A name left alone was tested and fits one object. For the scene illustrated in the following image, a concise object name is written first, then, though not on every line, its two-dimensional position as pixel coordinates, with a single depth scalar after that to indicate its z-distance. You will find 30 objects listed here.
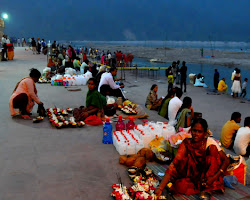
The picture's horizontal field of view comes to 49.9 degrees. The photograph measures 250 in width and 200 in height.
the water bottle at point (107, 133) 5.41
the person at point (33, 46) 30.40
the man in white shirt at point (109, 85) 8.70
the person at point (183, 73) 13.66
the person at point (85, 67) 14.65
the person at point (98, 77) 9.86
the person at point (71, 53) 18.52
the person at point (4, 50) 21.27
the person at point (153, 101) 9.11
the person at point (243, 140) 5.70
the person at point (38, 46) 30.48
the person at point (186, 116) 6.01
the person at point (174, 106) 6.91
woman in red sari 3.43
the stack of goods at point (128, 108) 7.71
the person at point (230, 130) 6.10
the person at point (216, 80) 15.24
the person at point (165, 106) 7.77
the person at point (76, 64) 16.52
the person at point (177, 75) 16.14
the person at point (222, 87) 14.80
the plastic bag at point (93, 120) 6.72
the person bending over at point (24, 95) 6.91
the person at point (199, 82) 16.41
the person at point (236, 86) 13.30
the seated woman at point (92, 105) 6.70
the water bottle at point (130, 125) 5.90
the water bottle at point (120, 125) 5.94
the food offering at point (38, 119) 6.78
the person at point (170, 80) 13.27
